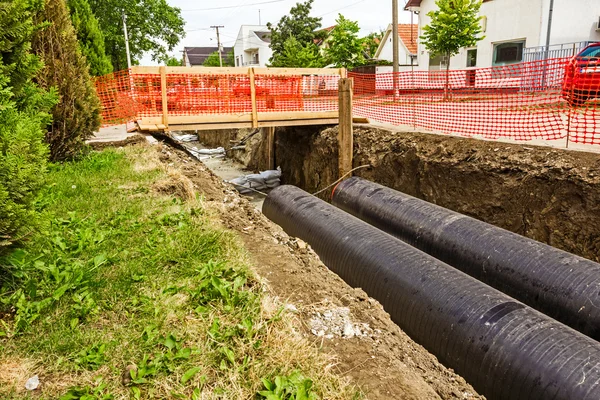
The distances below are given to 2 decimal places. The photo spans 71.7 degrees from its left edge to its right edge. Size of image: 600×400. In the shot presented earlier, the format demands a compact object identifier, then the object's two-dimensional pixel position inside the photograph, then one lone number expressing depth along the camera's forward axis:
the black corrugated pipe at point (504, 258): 3.48
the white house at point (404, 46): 30.39
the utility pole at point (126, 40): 27.52
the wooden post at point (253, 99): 9.07
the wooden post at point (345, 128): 8.73
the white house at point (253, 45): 53.75
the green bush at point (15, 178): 2.21
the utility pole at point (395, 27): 18.56
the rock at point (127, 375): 1.87
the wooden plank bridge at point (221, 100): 8.75
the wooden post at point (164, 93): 8.30
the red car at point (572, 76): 6.89
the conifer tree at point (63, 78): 6.27
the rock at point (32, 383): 1.85
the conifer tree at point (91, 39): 13.16
